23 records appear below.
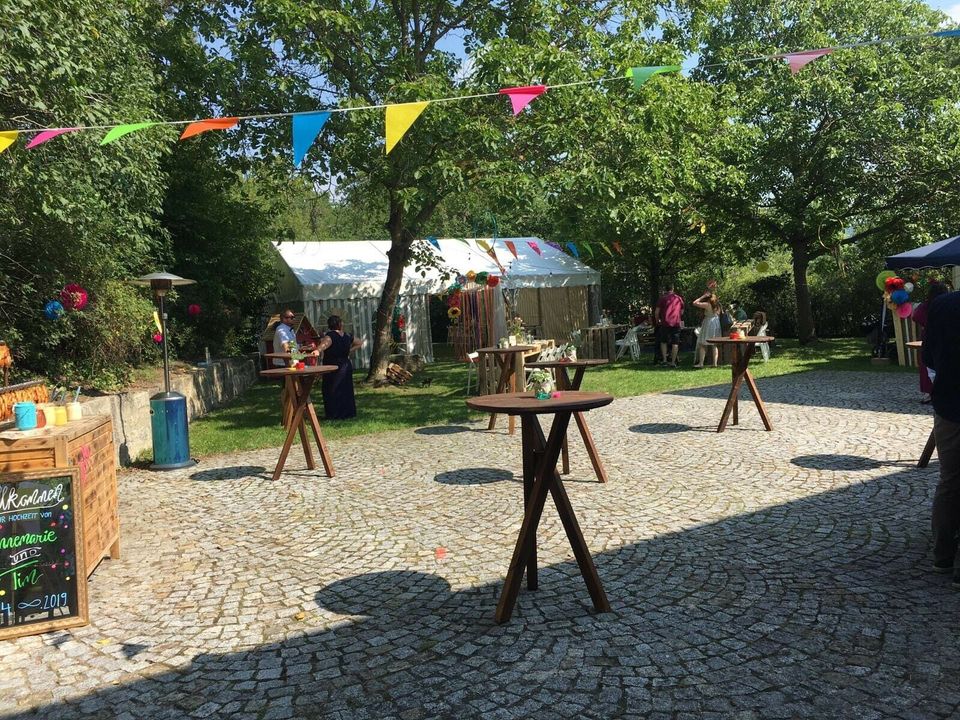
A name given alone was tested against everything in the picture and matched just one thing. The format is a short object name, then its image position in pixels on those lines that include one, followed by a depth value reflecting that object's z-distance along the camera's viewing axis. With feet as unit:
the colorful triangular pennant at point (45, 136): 18.25
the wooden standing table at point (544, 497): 10.91
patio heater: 23.91
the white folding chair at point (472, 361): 35.41
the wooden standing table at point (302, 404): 21.24
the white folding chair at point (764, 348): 47.03
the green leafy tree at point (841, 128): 51.24
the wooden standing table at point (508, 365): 27.55
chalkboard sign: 11.29
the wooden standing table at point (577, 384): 19.54
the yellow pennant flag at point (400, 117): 20.17
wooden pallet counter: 12.19
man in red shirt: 49.60
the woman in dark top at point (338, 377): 31.14
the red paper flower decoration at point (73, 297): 26.07
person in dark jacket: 11.69
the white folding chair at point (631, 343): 56.95
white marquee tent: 55.01
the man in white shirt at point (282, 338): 32.32
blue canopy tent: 25.62
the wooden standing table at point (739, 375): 24.71
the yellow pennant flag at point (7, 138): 17.19
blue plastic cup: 12.92
